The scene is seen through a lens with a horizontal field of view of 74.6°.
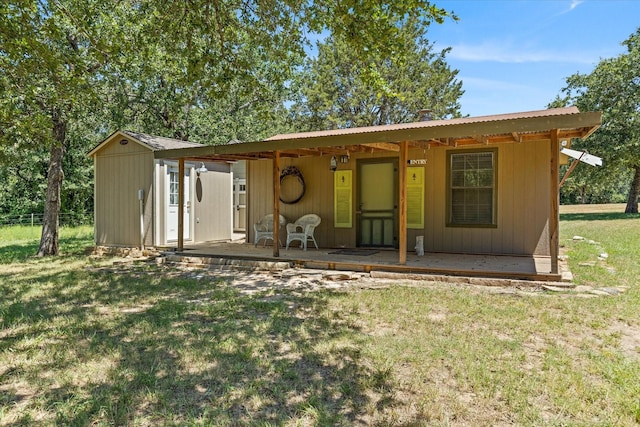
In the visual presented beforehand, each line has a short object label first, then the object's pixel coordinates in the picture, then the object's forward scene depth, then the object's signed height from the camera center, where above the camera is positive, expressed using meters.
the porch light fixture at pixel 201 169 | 9.77 +0.94
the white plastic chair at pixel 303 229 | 8.38 -0.40
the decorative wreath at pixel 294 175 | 9.02 +0.72
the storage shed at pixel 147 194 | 9.16 +0.35
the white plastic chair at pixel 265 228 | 8.72 -0.39
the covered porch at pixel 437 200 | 5.71 +0.18
